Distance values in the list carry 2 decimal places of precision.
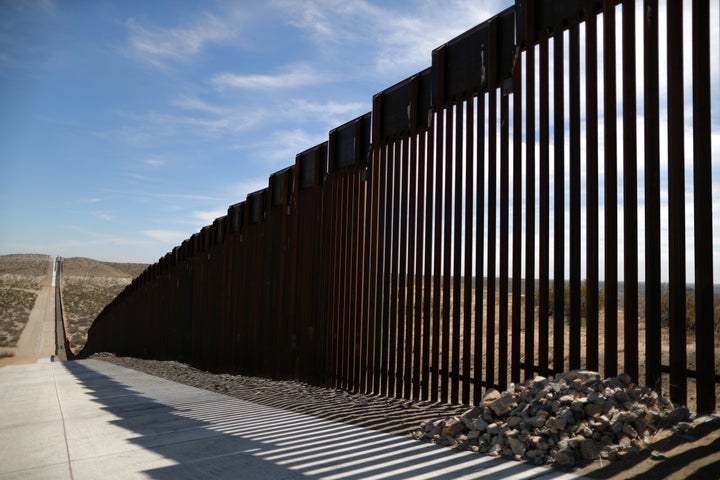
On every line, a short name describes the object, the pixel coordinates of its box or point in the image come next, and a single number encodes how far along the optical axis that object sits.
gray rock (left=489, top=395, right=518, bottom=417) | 4.84
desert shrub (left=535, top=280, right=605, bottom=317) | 15.23
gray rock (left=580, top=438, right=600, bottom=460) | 3.91
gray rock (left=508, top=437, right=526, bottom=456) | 4.21
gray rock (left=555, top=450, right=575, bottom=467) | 3.86
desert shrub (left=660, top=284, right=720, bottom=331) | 10.97
